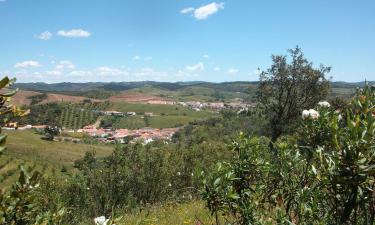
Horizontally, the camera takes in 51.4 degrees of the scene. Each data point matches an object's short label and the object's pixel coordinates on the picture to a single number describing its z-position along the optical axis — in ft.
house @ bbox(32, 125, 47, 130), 559.79
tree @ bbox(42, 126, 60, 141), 479.41
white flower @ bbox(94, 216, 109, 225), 7.49
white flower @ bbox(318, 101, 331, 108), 12.44
